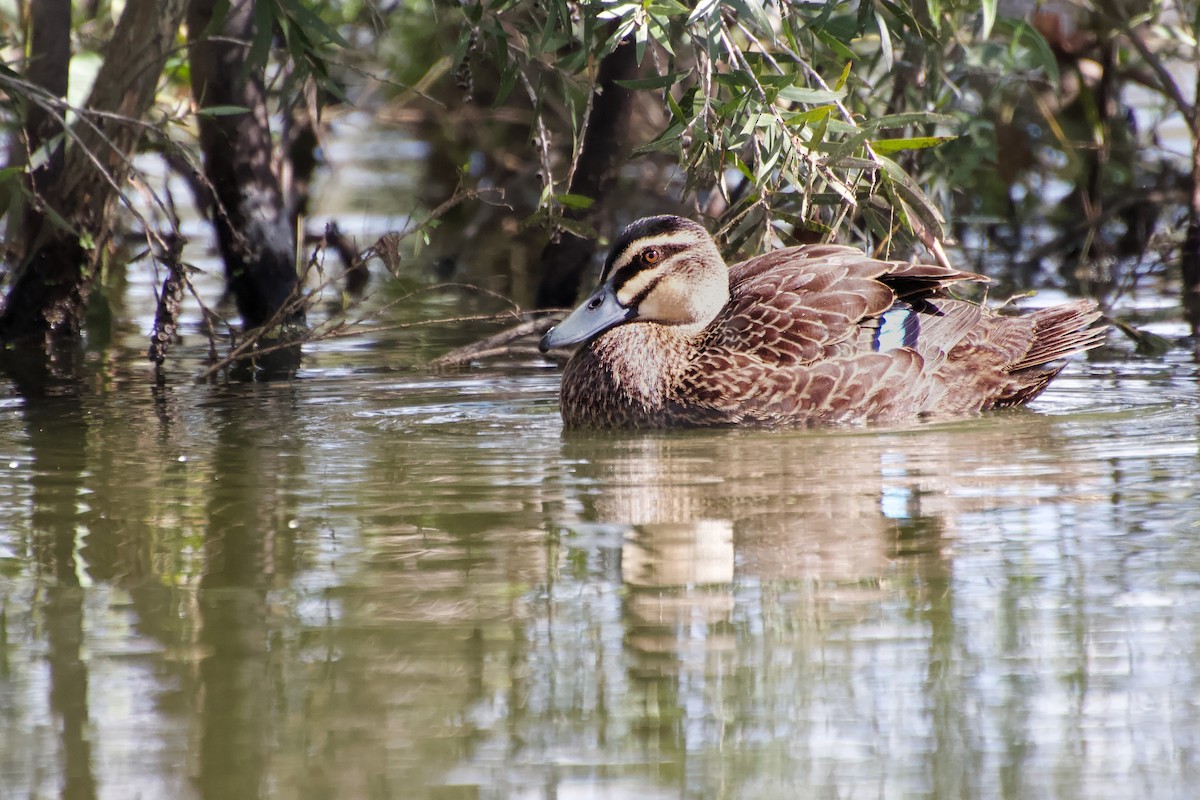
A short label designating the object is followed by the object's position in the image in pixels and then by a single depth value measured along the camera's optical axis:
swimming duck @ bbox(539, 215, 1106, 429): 13.90
